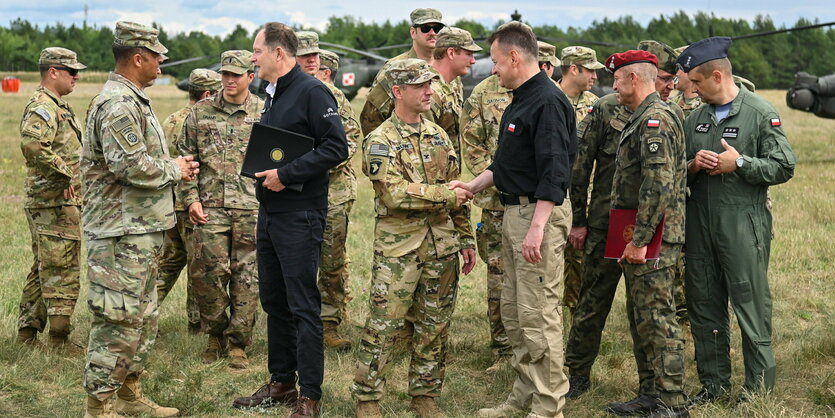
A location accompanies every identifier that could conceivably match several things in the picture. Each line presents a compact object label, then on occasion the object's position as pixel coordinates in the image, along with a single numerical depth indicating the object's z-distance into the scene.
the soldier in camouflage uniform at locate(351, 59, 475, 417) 4.98
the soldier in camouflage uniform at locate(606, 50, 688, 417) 4.95
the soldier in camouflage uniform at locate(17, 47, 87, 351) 6.51
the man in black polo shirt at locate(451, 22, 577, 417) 4.73
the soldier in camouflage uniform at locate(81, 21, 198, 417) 4.85
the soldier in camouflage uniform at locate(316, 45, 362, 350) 6.91
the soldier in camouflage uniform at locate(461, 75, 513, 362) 6.38
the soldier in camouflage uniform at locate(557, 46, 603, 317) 7.00
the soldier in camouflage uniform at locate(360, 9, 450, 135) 6.48
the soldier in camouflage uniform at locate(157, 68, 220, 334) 7.08
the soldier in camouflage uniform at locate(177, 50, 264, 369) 6.44
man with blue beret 5.07
